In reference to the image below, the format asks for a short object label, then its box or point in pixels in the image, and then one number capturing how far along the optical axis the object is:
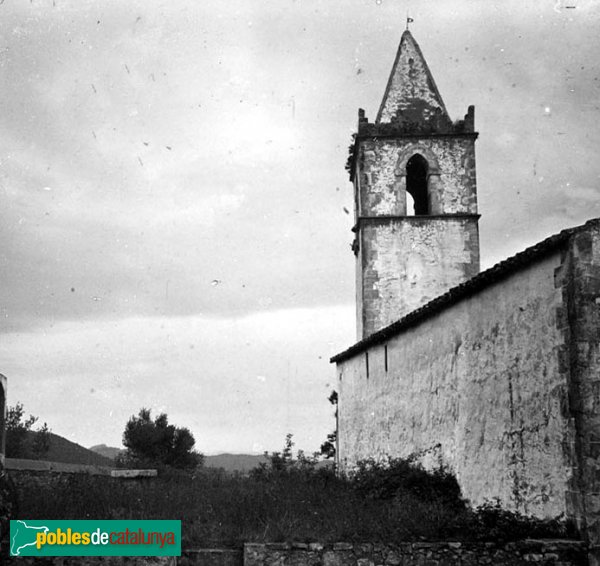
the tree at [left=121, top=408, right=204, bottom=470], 44.81
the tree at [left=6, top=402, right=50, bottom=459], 38.28
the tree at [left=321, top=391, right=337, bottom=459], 31.11
